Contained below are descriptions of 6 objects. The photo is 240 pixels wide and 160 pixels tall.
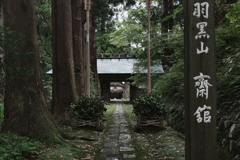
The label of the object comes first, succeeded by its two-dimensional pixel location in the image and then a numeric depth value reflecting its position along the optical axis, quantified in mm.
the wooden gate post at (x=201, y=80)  2676
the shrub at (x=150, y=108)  7805
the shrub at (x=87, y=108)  7867
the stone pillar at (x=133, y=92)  21003
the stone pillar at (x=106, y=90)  21875
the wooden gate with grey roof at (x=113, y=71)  20500
